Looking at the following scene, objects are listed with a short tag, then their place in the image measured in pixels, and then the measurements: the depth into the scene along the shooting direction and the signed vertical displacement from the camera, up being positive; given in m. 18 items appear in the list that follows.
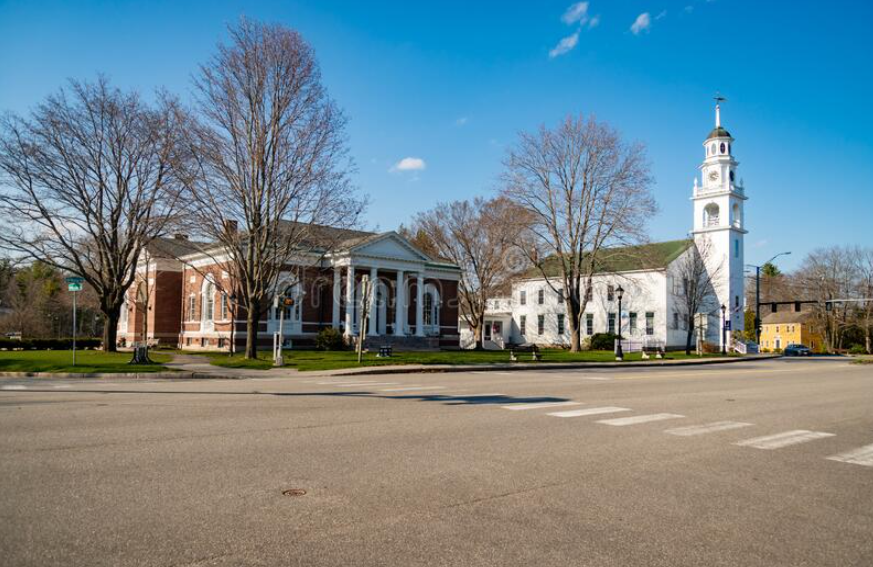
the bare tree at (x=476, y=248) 52.75 +5.73
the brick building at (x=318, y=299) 43.66 +1.04
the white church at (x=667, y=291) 61.81 +2.69
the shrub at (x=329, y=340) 41.44 -1.64
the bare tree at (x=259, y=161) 29.30 +6.94
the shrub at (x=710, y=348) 60.89 -2.75
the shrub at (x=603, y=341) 58.09 -2.11
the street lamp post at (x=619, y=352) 40.42 -2.17
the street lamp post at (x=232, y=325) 36.79 -0.71
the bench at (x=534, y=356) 35.17 -2.19
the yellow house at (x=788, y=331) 101.81 -1.90
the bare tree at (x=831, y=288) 85.06 +4.26
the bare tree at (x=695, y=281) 58.12 +3.45
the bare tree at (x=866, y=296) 81.75 +3.13
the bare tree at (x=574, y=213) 46.97 +7.57
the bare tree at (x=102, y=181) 33.09 +6.86
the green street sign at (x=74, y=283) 23.13 +1.01
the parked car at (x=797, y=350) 69.46 -3.27
